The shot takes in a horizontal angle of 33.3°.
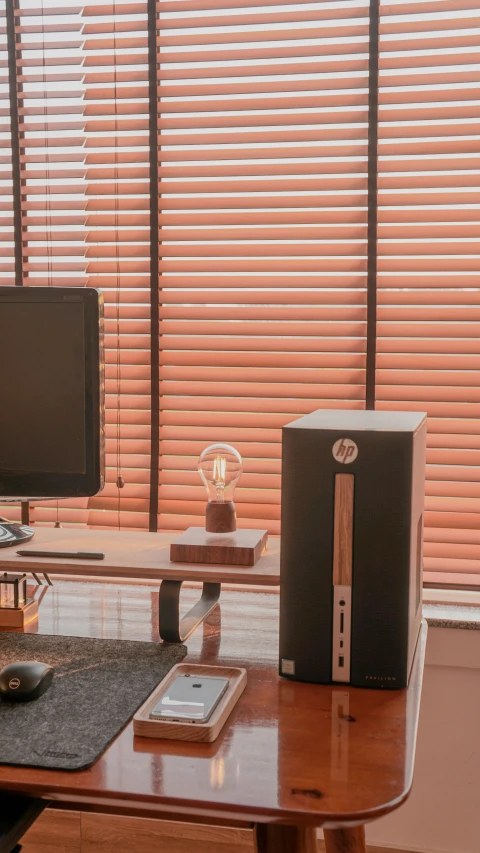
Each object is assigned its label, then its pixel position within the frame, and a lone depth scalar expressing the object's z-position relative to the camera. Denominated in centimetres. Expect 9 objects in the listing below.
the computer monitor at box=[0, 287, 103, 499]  145
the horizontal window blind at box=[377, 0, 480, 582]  179
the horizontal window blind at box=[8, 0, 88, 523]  199
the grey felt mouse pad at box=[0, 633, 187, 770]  99
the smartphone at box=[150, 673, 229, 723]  104
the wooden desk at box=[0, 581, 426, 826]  88
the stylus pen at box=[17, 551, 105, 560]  143
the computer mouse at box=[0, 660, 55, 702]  112
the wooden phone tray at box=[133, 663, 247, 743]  102
